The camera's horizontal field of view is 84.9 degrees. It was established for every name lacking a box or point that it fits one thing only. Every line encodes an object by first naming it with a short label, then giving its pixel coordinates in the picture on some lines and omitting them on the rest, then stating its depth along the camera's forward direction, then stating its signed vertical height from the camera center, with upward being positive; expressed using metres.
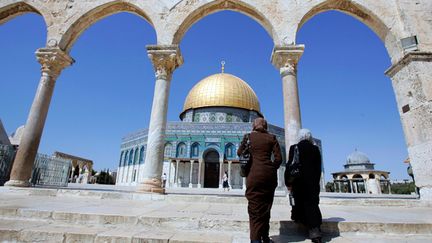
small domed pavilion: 25.97 +2.93
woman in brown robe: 2.11 +0.11
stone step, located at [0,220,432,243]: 2.17 -0.43
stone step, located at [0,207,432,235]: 2.54 -0.35
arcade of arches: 5.10 +3.43
